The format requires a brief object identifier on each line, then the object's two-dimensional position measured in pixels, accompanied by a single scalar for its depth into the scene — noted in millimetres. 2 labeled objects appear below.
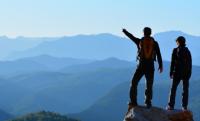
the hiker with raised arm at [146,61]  22266
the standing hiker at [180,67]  23203
